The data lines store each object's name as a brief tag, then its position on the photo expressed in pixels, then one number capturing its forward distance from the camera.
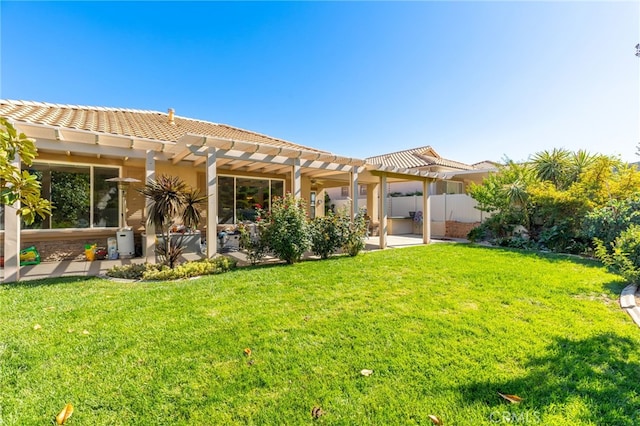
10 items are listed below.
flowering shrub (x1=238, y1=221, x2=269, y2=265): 7.95
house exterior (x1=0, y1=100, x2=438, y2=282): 7.27
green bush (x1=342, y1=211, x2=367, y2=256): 9.35
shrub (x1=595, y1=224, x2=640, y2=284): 5.61
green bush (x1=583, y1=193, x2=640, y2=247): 8.15
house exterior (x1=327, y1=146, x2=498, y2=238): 16.09
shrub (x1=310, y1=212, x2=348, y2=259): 8.83
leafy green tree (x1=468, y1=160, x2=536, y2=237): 12.39
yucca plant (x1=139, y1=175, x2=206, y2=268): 7.13
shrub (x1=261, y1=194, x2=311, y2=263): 7.87
